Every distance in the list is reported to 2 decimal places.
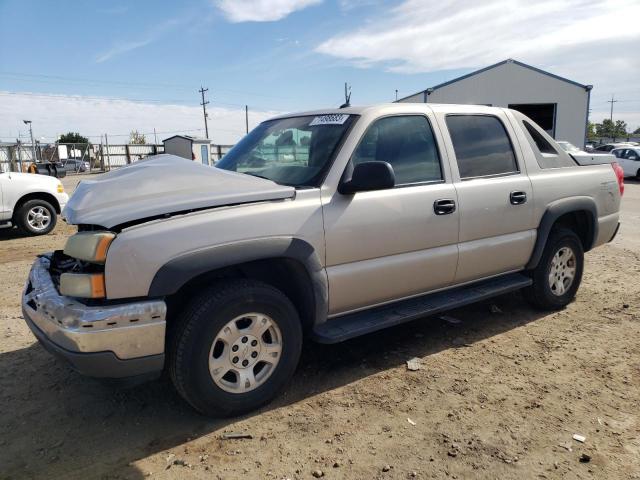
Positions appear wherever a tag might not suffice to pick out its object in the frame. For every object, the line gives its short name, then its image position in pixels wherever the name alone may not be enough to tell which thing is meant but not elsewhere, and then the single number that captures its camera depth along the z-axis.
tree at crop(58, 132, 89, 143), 62.97
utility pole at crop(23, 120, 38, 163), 29.83
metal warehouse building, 28.58
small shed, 16.20
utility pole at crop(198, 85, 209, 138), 60.31
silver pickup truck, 2.59
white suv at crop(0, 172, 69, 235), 8.83
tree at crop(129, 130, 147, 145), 67.25
